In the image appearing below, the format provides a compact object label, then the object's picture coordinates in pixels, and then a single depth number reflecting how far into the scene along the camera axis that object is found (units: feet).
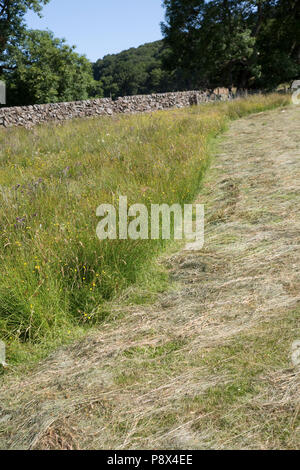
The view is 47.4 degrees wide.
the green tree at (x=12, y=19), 72.49
